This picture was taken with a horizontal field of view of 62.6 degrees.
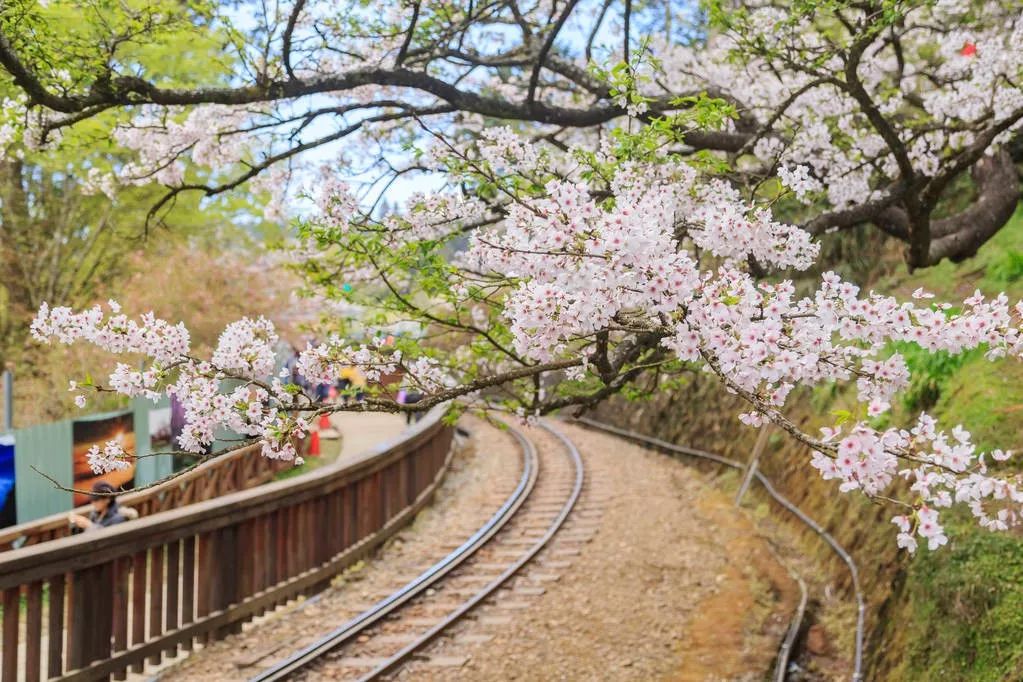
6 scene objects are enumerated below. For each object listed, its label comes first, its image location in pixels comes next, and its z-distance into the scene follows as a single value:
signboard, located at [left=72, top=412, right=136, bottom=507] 10.27
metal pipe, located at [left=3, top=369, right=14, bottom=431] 10.38
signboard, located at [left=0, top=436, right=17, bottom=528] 9.46
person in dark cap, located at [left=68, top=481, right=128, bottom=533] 7.98
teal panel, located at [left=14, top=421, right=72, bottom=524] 9.68
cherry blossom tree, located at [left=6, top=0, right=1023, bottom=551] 3.65
